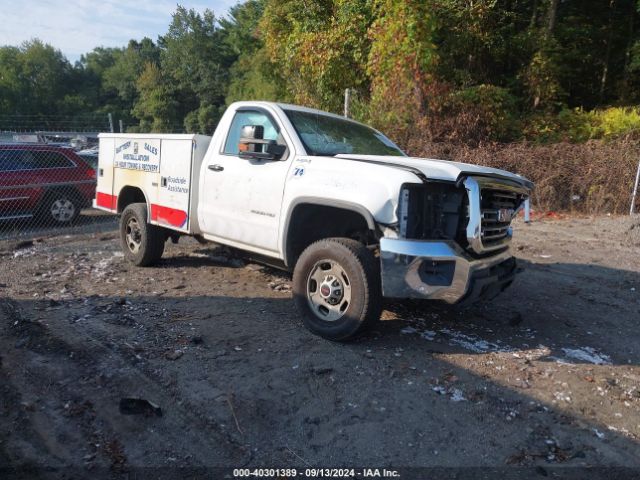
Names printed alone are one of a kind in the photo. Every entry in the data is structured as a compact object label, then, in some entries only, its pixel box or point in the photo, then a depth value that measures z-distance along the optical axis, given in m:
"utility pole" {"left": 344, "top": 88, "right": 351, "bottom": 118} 9.74
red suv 9.36
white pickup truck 3.81
